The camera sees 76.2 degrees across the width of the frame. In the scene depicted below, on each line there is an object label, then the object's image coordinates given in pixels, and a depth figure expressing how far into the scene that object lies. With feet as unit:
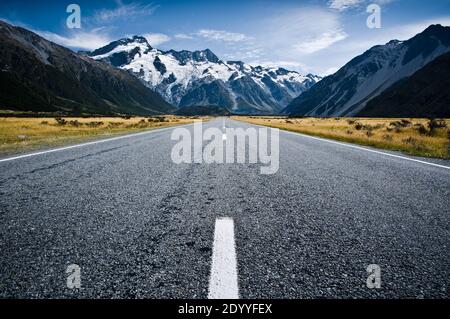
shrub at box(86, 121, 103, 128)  110.52
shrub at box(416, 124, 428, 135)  67.97
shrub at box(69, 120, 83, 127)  107.51
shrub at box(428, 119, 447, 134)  68.47
